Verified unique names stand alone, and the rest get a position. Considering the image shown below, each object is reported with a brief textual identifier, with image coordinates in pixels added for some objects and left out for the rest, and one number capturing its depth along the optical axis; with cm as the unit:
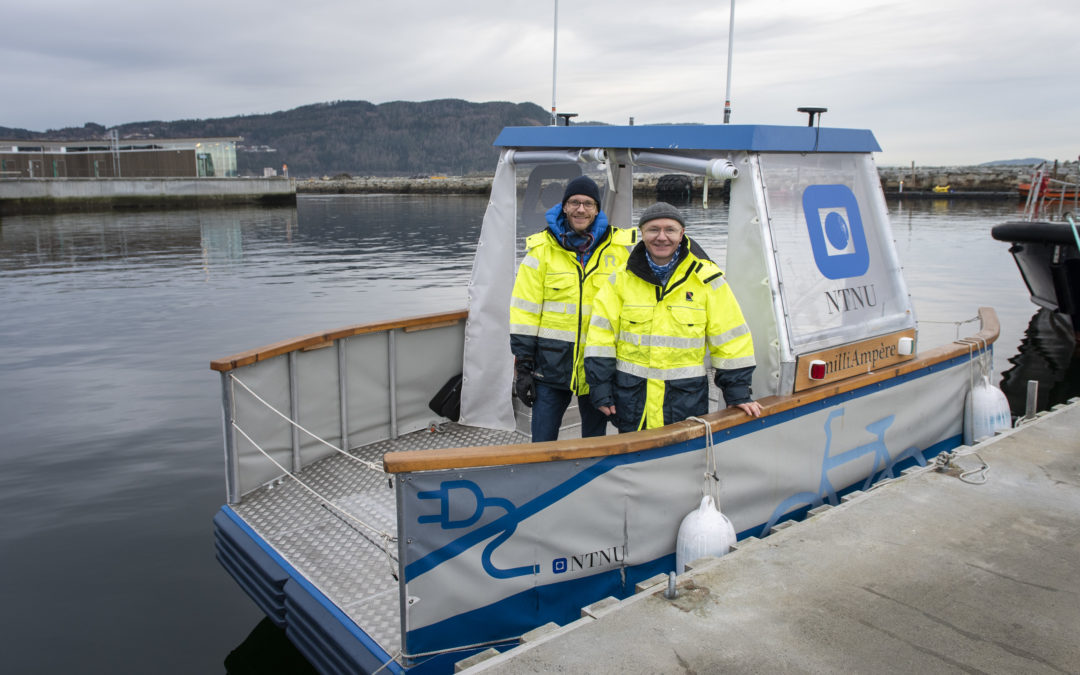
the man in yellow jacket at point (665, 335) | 366
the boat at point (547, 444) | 314
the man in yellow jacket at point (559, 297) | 421
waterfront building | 5444
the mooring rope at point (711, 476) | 364
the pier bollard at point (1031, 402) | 654
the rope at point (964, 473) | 459
